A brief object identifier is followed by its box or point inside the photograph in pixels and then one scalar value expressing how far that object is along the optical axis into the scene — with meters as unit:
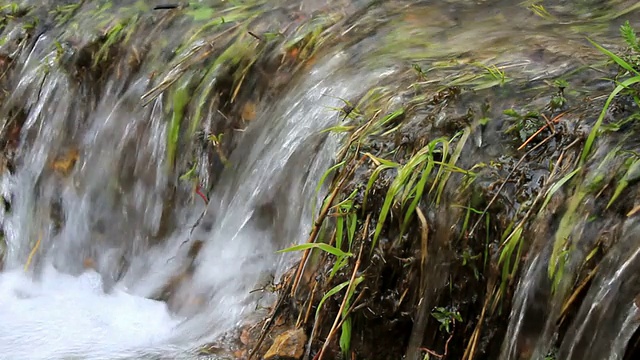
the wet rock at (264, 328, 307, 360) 4.53
